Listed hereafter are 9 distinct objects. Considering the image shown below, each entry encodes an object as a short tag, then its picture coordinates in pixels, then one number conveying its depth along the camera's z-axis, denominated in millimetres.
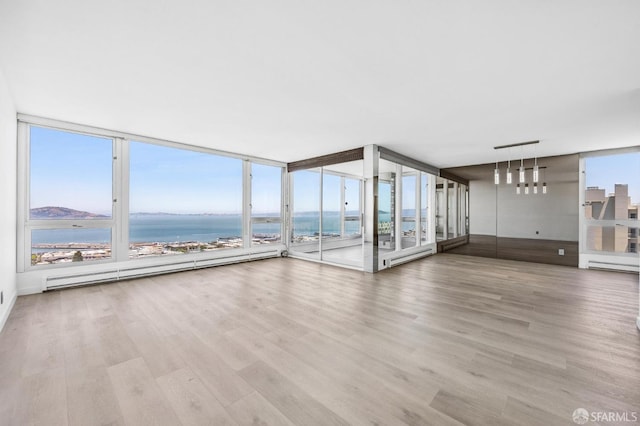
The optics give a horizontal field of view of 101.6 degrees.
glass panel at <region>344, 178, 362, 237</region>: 8039
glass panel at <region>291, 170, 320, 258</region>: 7031
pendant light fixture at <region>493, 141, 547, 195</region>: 6106
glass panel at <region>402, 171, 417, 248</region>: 6707
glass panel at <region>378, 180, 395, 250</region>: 5793
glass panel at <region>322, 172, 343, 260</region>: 6863
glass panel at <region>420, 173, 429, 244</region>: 7368
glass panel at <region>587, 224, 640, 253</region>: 5301
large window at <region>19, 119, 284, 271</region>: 3988
